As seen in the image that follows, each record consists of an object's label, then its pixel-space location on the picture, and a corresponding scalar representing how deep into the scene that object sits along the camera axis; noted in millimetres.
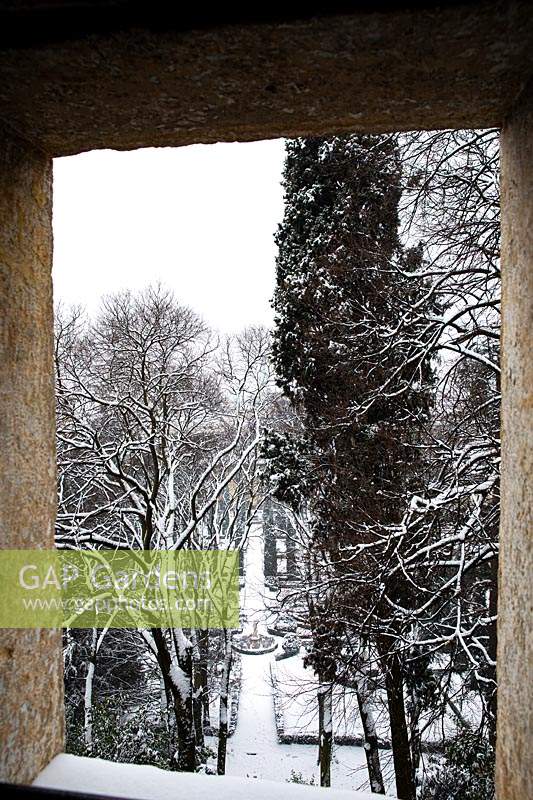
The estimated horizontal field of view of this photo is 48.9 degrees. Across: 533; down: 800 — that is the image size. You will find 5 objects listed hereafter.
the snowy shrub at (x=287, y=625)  8609
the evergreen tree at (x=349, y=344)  6500
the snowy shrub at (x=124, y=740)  7504
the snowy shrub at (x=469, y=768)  5695
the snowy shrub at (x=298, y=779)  8438
